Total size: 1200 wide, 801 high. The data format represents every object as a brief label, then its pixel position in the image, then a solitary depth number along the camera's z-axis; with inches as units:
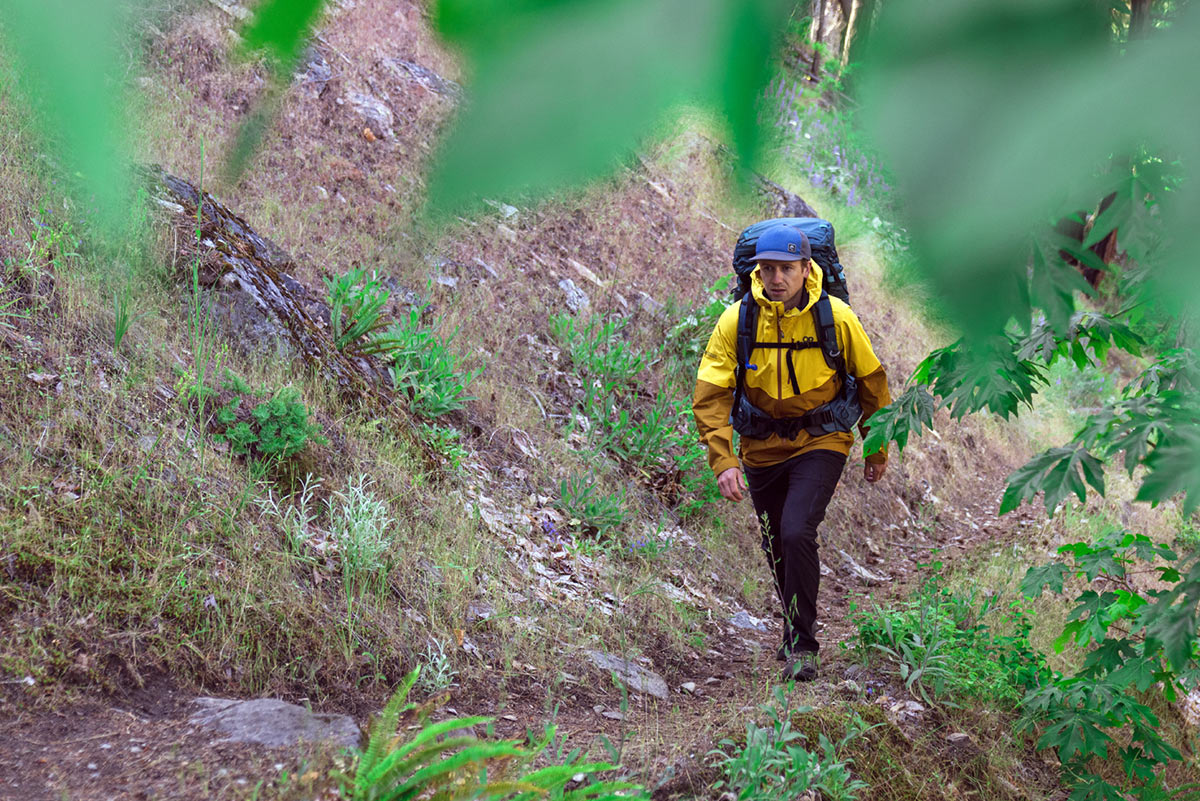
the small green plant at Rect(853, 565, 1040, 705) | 158.9
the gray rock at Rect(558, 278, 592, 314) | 301.3
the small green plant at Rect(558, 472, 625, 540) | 220.5
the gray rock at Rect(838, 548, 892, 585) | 272.2
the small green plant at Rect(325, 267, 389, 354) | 210.8
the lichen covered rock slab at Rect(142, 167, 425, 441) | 185.2
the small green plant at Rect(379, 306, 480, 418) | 219.8
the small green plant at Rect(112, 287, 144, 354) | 164.2
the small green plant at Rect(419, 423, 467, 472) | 206.5
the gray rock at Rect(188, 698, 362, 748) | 112.2
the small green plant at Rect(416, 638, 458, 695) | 143.2
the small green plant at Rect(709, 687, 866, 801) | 112.3
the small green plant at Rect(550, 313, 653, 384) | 278.4
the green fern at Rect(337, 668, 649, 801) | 88.0
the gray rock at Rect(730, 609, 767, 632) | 215.5
